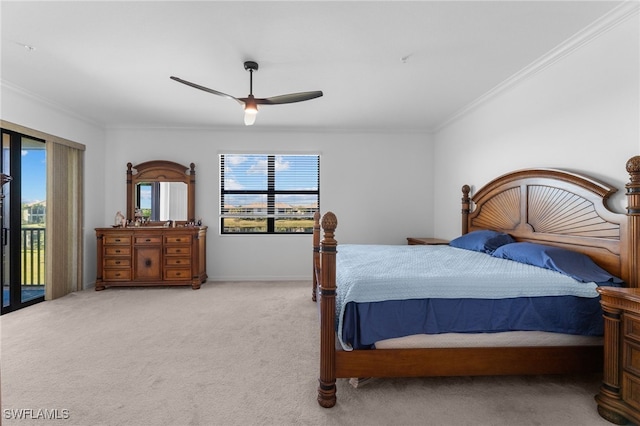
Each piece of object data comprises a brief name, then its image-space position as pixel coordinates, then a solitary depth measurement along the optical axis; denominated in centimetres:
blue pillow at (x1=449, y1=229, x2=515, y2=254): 317
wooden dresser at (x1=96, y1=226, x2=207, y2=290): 448
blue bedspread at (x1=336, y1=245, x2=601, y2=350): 193
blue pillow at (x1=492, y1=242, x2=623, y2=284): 214
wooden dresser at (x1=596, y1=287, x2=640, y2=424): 170
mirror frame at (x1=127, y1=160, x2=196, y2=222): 495
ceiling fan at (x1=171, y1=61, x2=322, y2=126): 277
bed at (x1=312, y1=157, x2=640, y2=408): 191
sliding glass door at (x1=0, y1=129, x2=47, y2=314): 360
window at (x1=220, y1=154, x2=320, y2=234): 521
